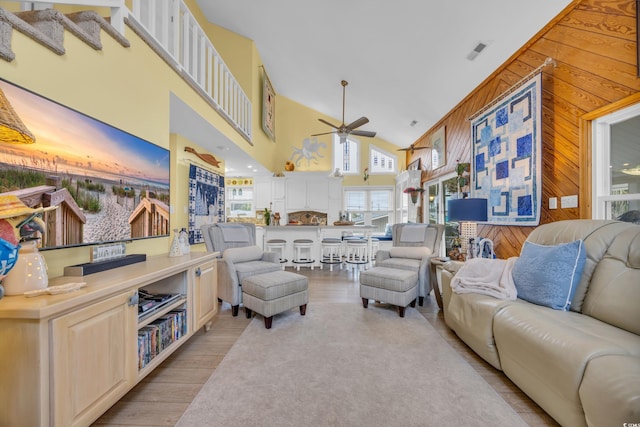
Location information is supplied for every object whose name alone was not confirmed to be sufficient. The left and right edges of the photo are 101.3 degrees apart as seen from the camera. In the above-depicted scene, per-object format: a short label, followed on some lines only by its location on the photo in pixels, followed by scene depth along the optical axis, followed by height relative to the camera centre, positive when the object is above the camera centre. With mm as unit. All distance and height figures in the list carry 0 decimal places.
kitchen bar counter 5293 -434
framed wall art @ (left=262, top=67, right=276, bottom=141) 5702 +2459
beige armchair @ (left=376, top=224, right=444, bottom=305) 3174 -508
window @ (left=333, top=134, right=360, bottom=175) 7699 +1649
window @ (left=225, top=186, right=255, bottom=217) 7438 +338
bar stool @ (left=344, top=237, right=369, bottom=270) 5383 -920
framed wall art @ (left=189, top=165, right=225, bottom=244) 4238 +245
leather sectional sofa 1081 -648
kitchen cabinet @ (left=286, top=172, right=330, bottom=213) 7141 +537
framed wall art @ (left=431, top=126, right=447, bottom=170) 4875 +1235
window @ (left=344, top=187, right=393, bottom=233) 7766 +255
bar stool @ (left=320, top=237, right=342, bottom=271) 5469 -907
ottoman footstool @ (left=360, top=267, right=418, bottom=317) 2840 -830
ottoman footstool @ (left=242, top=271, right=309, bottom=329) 2563 -828
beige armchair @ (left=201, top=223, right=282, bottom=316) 2932 -547
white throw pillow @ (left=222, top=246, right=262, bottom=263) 3045 -498
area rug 1428 -1116
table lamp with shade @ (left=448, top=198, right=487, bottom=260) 2930 +28
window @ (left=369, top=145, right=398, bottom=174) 7688 +1489
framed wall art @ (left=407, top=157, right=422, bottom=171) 6247 +1174
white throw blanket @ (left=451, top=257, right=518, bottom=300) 1976 -543
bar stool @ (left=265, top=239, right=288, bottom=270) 5219 -667
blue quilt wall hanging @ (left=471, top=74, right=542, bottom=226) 2656 +647
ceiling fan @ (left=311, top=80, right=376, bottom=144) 4255 +1445
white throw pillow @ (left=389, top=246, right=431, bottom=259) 3381 -518
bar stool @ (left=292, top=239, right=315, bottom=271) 5242 -816
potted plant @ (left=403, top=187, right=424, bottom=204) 6030 +493
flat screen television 1258 +249
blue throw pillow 1715 -428
